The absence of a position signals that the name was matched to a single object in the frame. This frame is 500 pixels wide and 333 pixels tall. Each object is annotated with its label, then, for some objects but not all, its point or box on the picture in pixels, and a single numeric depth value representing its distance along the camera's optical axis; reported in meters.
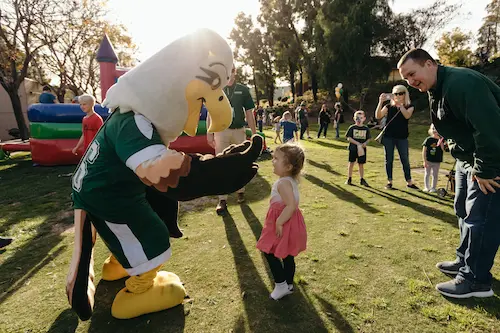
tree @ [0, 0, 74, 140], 12.89
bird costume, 1.90
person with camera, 5.56
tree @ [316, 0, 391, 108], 25.03
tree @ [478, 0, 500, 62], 38.31
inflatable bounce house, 8.29
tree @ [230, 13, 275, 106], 39.22
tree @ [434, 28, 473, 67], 33.41
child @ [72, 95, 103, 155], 5.38
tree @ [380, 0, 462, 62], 26.53
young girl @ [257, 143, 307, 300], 2.43
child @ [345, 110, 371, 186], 6.01
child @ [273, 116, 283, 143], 13.65
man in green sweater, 2.13
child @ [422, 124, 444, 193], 5.41
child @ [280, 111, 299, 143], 8.91
